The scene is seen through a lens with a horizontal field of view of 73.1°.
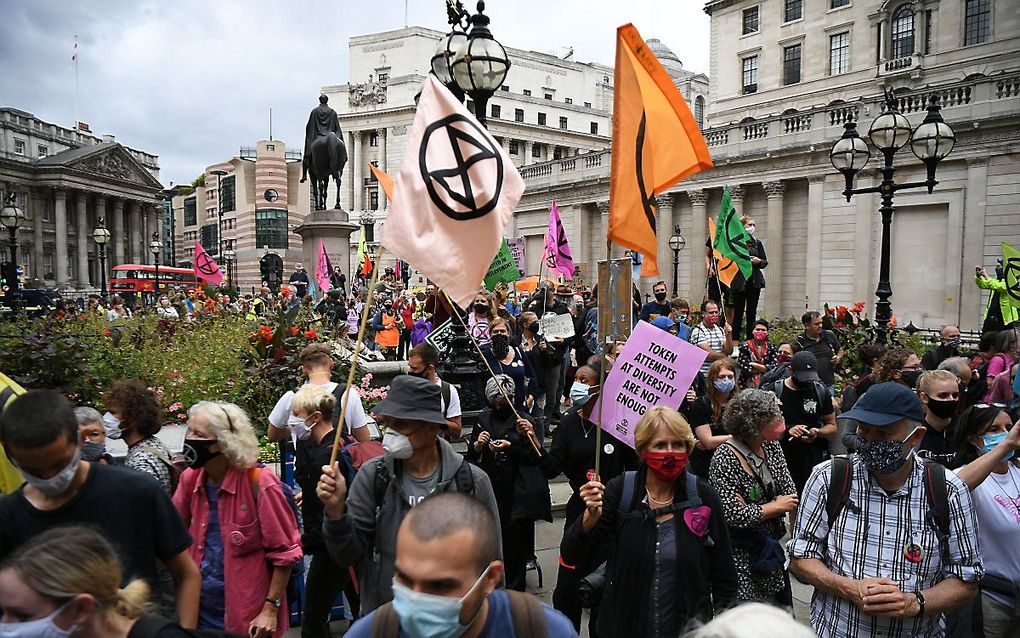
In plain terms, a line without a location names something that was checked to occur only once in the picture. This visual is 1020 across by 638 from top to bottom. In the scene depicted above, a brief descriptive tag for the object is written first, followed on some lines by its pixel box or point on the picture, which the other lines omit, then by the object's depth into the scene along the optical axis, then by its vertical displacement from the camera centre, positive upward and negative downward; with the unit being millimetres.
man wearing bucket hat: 3352 -1042
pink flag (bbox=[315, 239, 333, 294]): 17652 -16
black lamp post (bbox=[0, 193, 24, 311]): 20672 +1527
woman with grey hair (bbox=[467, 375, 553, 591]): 5137 -1541
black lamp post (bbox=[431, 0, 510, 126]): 6855 +2116
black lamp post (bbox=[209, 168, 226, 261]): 71938 +5919
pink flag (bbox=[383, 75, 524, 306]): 3982 +443
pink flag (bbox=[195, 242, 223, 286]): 22203 +115
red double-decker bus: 53156 -549
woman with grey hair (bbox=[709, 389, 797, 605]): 3863 -1276
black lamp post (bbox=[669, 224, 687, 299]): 27000 +1096
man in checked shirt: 3006 -1224
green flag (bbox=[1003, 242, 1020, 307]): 10494 -24
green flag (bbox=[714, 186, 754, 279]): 12172 +533
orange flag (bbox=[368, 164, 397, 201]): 5777 +869
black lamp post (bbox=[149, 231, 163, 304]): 35875 +1267
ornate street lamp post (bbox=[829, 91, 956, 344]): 11273 +2102
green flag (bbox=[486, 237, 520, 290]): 12719 -16
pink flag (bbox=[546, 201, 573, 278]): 15531 +494
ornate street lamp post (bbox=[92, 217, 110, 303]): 29703 +1587
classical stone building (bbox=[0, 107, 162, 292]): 68188 +8126
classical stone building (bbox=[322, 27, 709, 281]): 78938 +19958
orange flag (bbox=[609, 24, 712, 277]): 4461 +892
